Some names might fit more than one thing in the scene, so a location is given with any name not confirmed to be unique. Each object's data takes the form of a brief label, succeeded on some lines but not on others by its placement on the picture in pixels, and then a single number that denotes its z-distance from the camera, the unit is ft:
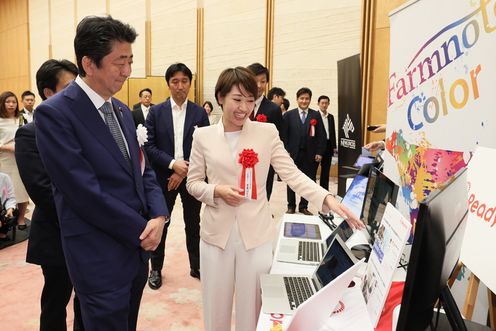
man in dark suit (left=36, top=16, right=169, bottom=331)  4.38
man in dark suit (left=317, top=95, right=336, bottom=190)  18.88
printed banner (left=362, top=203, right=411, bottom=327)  3.64
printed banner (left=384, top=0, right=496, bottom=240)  5.28
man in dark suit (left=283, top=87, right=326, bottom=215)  17.37
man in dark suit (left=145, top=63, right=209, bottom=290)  9.67
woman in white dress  14.85
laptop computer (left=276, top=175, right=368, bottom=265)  5.85
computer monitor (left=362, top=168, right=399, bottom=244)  5.47
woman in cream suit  5.72
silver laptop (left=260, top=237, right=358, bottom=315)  4.32
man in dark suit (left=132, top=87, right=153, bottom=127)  25.09
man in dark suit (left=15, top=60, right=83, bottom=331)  5.62
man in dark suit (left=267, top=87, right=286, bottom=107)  20.35
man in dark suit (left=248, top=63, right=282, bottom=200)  11.28
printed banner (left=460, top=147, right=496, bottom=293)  3.85
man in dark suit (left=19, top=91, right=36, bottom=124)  18.18
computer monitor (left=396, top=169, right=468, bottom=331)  2.29
